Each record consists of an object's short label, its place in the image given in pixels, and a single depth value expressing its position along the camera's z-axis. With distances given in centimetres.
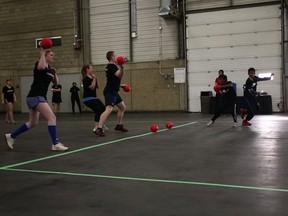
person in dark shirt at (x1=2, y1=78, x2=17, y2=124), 1547
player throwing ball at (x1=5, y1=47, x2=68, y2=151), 697
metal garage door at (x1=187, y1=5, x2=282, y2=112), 1914
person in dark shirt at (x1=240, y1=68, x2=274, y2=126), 1146
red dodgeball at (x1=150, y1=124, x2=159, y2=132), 1025
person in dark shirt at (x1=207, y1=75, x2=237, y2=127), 1137
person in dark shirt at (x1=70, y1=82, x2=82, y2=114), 2316
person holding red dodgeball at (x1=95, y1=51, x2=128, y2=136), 947
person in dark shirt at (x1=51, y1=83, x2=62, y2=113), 2208
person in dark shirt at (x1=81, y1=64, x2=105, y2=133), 976
